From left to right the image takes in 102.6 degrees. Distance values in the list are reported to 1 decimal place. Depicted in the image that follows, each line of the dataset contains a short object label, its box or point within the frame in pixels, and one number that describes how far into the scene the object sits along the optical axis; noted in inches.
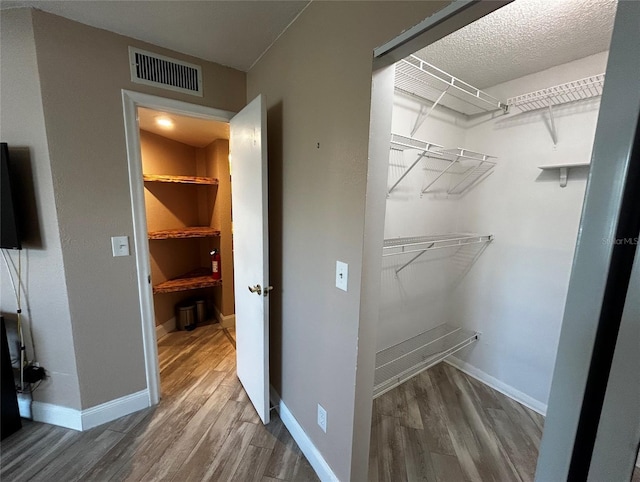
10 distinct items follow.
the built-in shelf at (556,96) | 57.1
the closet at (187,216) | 105.1
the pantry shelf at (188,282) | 104.3
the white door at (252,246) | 58.9
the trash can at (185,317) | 118.0
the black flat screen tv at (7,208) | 53.7
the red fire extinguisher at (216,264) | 116.5
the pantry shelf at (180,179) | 97.9
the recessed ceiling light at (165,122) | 87.5
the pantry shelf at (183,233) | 102.7
